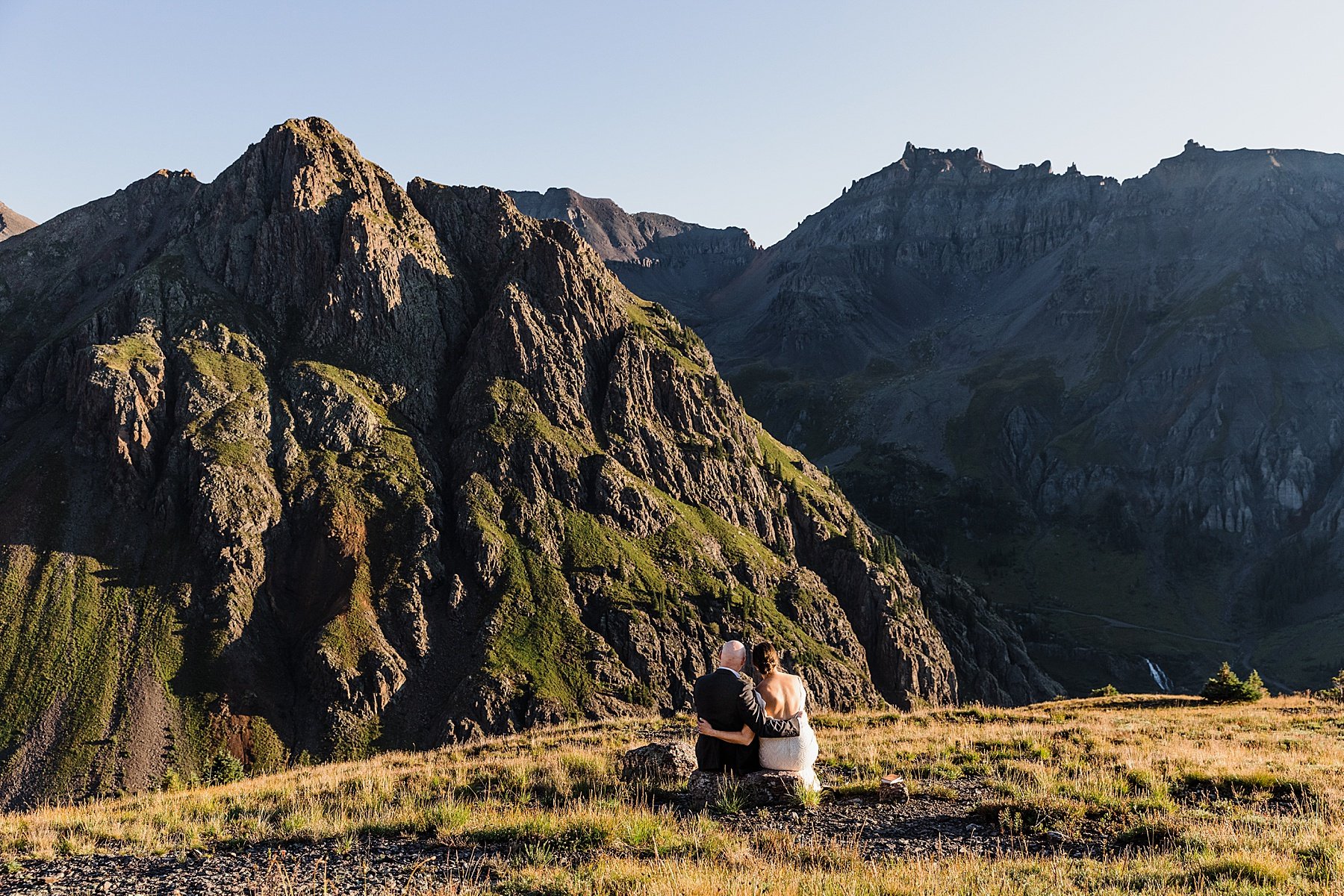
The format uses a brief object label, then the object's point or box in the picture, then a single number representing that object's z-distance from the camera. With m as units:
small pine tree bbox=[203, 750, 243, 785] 92.54
